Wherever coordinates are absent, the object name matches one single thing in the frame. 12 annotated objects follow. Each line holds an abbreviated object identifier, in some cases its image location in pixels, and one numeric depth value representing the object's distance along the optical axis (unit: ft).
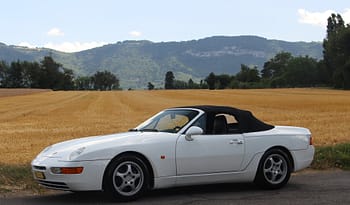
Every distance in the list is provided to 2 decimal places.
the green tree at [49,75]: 551.18
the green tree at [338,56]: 364.58
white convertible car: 25.36
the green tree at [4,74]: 555.28
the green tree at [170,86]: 641.49
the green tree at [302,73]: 504.02
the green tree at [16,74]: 545.03
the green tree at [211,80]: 547.08
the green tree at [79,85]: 623.69
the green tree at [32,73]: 542.98
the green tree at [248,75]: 566.35
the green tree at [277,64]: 629.72
